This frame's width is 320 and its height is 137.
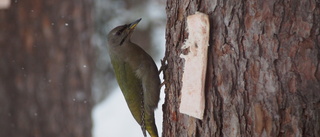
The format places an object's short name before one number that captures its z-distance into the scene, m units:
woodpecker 8.02
